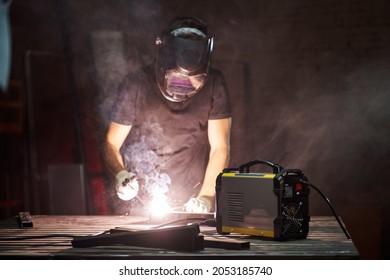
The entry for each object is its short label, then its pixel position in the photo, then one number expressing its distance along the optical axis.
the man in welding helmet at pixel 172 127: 4.15
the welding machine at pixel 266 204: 2.50
